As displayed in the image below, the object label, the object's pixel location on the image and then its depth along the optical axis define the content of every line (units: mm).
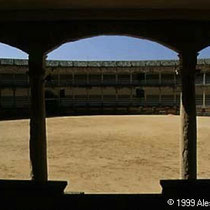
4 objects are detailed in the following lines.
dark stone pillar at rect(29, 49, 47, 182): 5840
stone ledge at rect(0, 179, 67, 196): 3584
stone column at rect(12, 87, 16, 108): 40719
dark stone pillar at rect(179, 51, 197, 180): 5777
